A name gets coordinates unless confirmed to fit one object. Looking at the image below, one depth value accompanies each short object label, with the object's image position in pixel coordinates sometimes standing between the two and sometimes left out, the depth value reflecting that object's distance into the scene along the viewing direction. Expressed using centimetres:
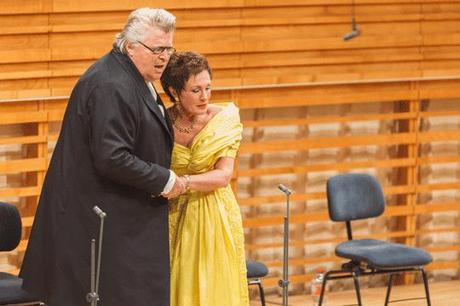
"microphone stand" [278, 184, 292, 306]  973
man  844
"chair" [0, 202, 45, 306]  1099
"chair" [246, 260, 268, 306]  1203
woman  930
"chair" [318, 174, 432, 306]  1286
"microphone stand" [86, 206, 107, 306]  819
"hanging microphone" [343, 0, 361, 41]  1435
